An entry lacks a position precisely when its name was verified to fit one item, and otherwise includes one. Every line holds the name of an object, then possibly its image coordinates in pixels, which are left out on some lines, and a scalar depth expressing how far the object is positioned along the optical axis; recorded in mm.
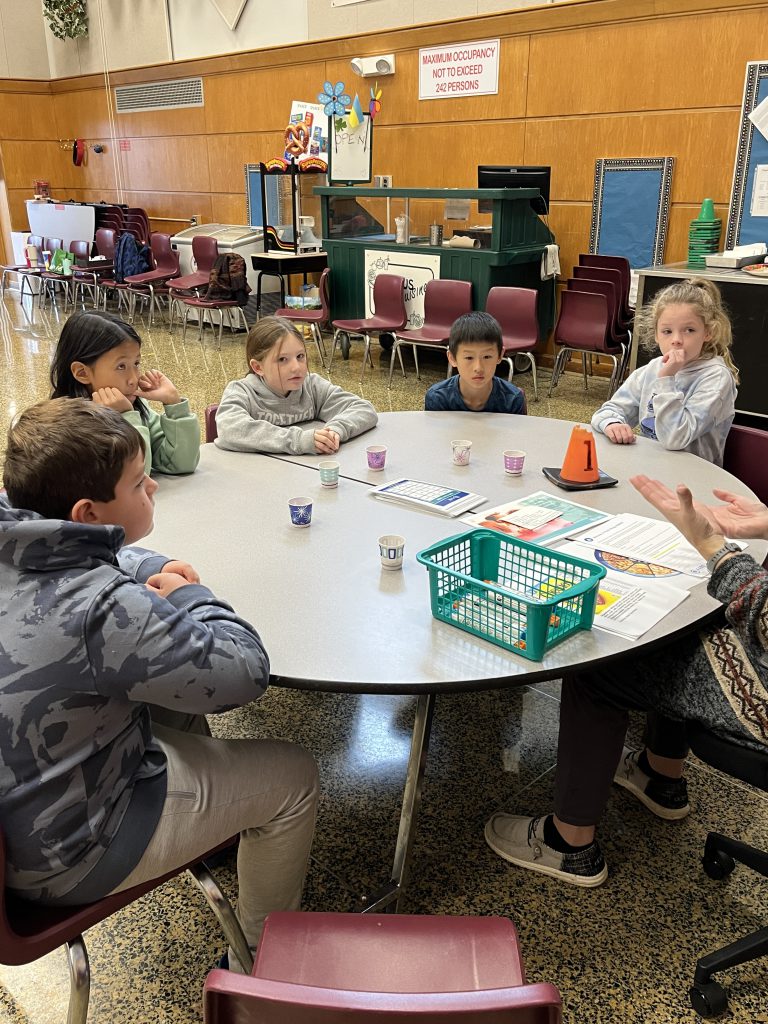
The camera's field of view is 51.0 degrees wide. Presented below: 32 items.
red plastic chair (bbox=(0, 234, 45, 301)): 10148
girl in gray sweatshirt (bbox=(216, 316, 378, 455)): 2684
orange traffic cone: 2275
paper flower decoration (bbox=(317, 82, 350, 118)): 7906
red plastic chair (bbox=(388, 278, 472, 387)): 6239
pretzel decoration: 8469
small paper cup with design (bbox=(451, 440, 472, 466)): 2520
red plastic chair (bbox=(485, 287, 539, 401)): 5930
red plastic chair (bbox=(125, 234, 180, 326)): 9375
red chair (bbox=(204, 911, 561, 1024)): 1085
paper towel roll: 6750
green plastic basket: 1467
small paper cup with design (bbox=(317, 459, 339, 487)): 2344
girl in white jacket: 2645
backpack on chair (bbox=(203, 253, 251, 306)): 8336
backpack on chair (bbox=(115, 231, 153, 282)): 9891
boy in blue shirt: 2996
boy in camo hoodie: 1159
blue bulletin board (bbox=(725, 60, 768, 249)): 5867
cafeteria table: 1468
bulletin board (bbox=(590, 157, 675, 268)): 6531
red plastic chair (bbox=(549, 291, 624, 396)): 6094
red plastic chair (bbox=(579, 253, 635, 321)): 6363
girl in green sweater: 2342
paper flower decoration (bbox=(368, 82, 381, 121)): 8203
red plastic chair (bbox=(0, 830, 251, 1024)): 1177
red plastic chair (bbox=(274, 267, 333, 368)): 7109
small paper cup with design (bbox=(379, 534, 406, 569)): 1812
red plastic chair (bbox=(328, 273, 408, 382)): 6691
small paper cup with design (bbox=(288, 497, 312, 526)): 2053
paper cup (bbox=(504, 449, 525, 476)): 2416
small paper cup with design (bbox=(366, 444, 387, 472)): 2477
